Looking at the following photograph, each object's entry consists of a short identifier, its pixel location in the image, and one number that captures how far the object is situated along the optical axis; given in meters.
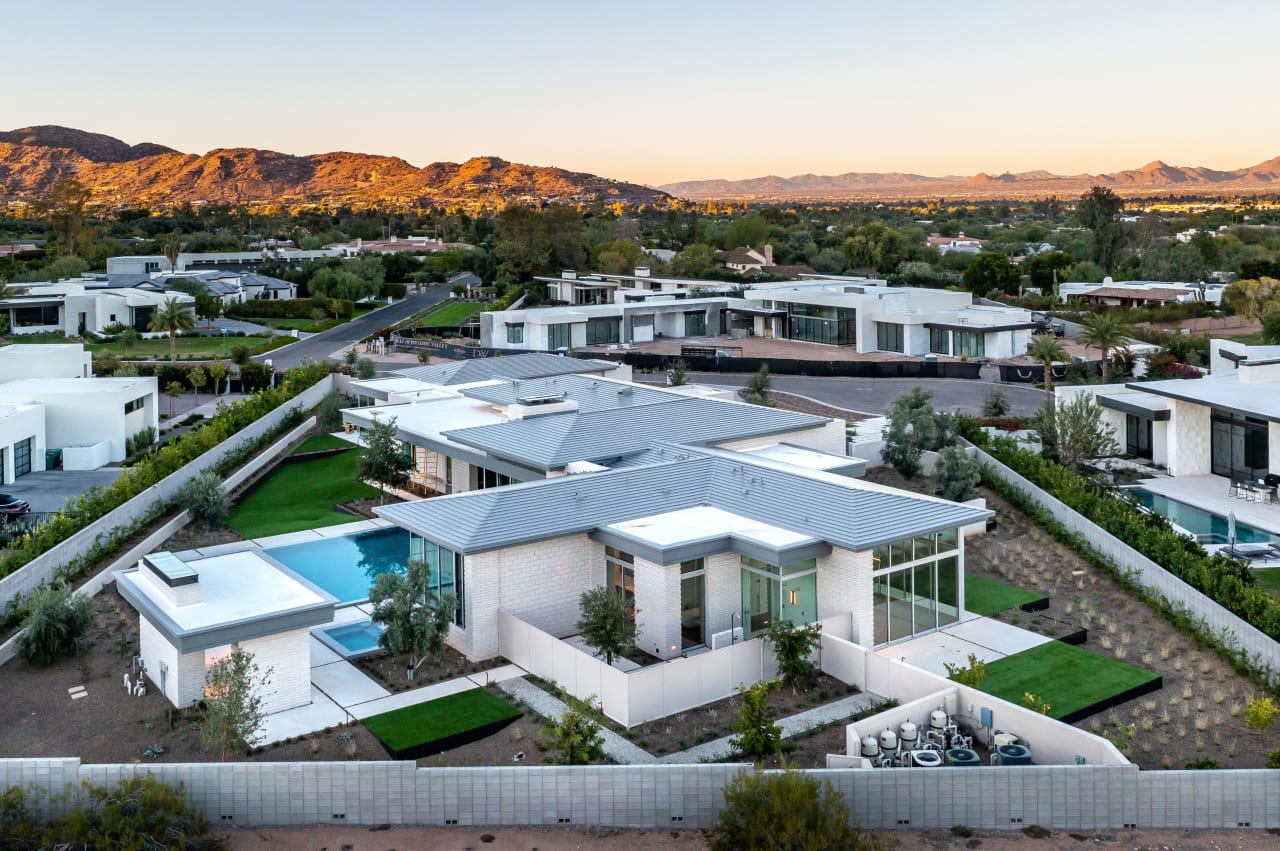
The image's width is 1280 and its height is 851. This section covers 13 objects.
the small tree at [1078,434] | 36.31
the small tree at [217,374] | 56.97
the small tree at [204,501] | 33.22
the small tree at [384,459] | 34.56
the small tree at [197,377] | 55.00
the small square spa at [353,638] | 23.11
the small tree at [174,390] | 52.59
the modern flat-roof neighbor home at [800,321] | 65.88
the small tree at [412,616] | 21.45
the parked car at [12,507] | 33.38
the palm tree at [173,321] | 66.12
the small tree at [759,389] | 46.25
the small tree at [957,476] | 33.06
